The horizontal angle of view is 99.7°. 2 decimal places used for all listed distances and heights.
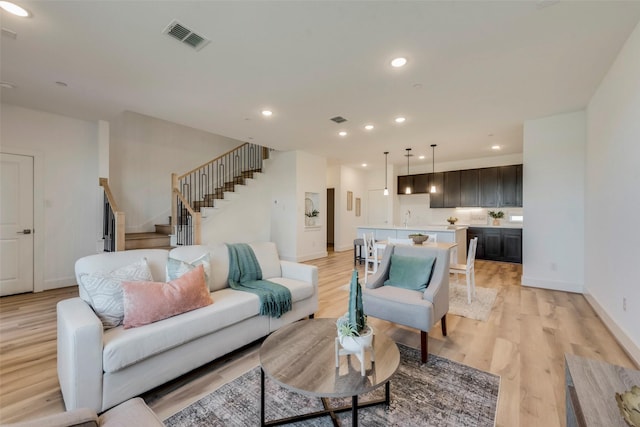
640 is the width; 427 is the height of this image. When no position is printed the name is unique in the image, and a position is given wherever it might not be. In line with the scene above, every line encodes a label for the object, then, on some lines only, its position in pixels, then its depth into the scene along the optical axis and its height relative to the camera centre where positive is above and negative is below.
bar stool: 6.27 -0.93
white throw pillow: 1.87 -0.57
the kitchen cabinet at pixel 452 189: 7.48 +0.67
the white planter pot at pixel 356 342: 1.45 -0.70
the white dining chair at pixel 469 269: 3.64 -0.79
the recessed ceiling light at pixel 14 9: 2.04 +1.58
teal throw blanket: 2.48 -0.73
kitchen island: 5.32 -0.43
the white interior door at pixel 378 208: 9.21 +0.17
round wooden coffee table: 1.30 -0.83
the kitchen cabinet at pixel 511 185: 6.50 +0.68
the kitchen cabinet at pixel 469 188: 7.14 +0.68
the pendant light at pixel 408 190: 8.30 +0.72
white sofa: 1.55 -0.85
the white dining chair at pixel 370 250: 4.52 -0.68
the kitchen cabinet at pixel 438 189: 7.76 +0.69
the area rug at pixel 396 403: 1.63 -1.25
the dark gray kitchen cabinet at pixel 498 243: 6.50 -0.75
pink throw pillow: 1.86 -0.63
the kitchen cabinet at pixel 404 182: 8.41 +0.97
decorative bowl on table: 4.04 -0.38
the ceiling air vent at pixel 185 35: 2.26 +1.57
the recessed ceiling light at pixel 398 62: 2.71 +1.55
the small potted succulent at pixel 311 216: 7.32 -0.08
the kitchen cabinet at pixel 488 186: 6.84 +0.68
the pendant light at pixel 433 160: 6.46 +1.55
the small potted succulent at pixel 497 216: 7.15 -0.08
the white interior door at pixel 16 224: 4.02 -0.16
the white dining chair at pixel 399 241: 4.23 -0.44
